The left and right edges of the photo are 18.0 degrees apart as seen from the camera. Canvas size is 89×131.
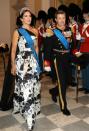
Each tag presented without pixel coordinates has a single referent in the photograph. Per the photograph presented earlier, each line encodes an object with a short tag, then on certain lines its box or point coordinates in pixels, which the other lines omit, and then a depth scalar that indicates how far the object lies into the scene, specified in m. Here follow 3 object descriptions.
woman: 3.44
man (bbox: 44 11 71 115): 3.81
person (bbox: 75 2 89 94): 4.37
